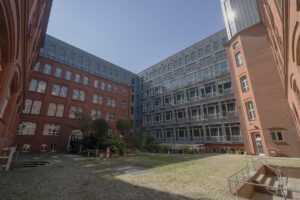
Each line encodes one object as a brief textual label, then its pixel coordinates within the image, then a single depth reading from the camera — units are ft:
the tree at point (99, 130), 60.52
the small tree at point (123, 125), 81.76
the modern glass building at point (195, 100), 75.41
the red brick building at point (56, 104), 68.85
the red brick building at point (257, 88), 48.60
